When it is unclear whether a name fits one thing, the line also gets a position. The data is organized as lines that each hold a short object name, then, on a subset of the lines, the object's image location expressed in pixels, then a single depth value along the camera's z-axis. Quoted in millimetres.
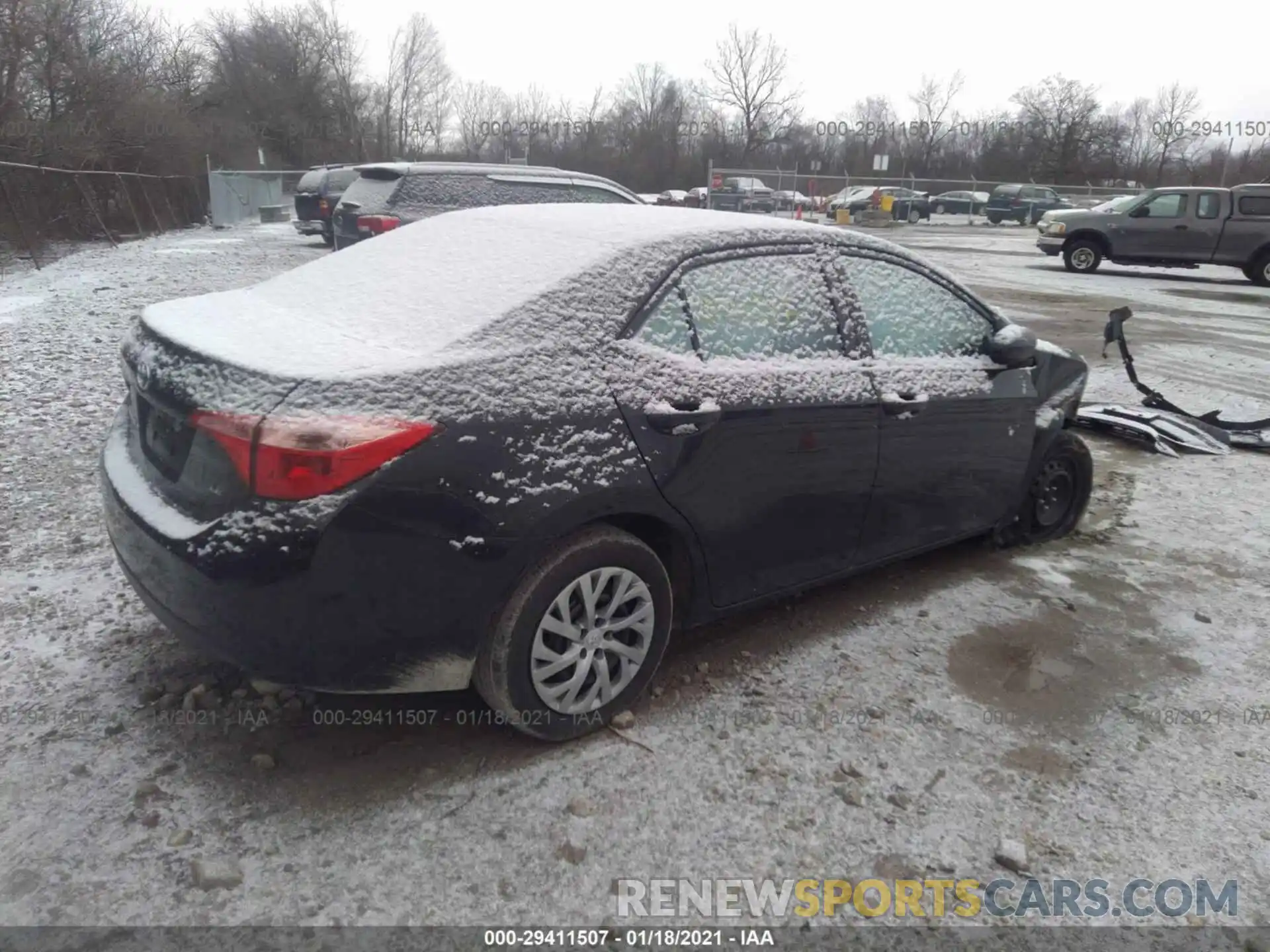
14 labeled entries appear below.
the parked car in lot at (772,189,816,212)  34656
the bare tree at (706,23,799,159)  68562
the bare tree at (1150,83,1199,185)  61844
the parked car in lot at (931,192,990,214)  41625
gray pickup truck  17703
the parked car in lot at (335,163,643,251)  10406
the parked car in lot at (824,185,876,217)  37062
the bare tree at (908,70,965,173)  63906
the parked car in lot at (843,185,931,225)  37062
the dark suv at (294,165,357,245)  17797
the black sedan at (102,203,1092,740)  2250
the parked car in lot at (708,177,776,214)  31703
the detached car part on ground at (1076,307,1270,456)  6234
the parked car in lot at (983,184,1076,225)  38844
